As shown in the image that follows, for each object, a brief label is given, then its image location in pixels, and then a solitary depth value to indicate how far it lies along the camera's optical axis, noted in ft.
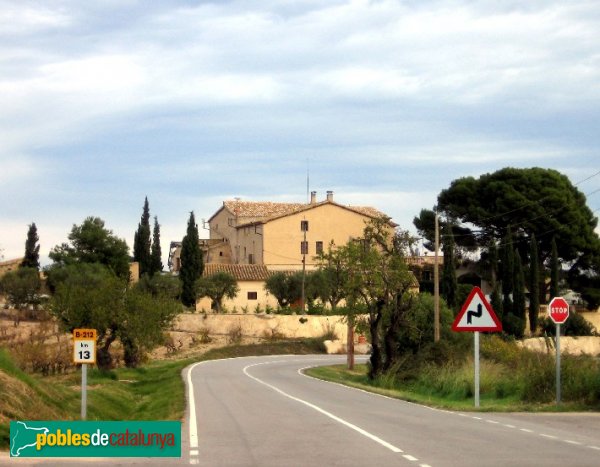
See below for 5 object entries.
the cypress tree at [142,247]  312.66
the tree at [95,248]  298.56
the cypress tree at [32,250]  306.96
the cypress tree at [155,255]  311.47
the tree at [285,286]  282.77
